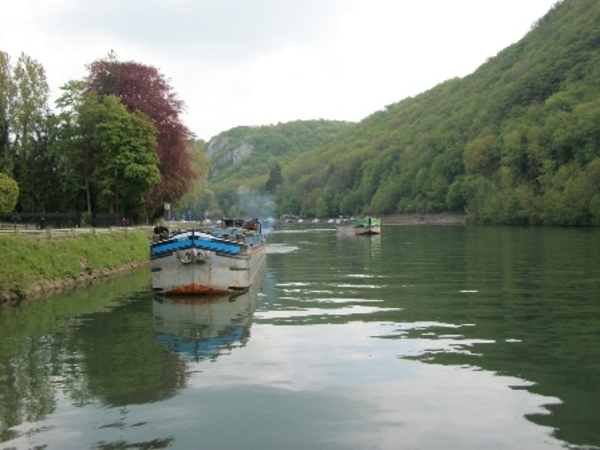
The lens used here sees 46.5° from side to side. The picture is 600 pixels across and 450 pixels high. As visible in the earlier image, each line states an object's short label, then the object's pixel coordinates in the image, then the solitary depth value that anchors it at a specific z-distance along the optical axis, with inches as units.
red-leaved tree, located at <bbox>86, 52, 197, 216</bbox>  2223.2
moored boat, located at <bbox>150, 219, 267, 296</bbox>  1000.2
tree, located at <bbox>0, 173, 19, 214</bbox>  2039.9
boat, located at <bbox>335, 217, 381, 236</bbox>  3457.2
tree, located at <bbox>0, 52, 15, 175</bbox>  2351.1
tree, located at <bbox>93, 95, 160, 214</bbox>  1974.7
